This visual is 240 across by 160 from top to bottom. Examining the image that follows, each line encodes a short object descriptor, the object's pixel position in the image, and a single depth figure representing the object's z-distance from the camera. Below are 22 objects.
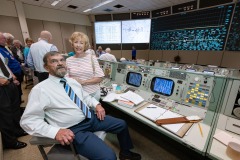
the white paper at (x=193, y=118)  1.14
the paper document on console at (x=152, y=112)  1.23
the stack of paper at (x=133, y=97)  1.49
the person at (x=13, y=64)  2.19
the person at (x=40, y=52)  2.46
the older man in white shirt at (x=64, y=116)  0.98
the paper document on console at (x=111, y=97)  1.57
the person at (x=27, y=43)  3.49
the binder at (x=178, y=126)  1.00
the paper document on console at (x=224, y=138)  0.90
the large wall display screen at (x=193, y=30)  4.92
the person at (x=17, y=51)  3.77
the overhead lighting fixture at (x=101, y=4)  5.71
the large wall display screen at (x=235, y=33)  4.52
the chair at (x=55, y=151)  0.97
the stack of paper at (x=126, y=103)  1.41
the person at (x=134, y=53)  7.78
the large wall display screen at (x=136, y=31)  7.28
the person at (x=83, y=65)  1.46
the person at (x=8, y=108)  1.56
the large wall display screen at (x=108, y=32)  7.81
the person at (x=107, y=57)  3.74
